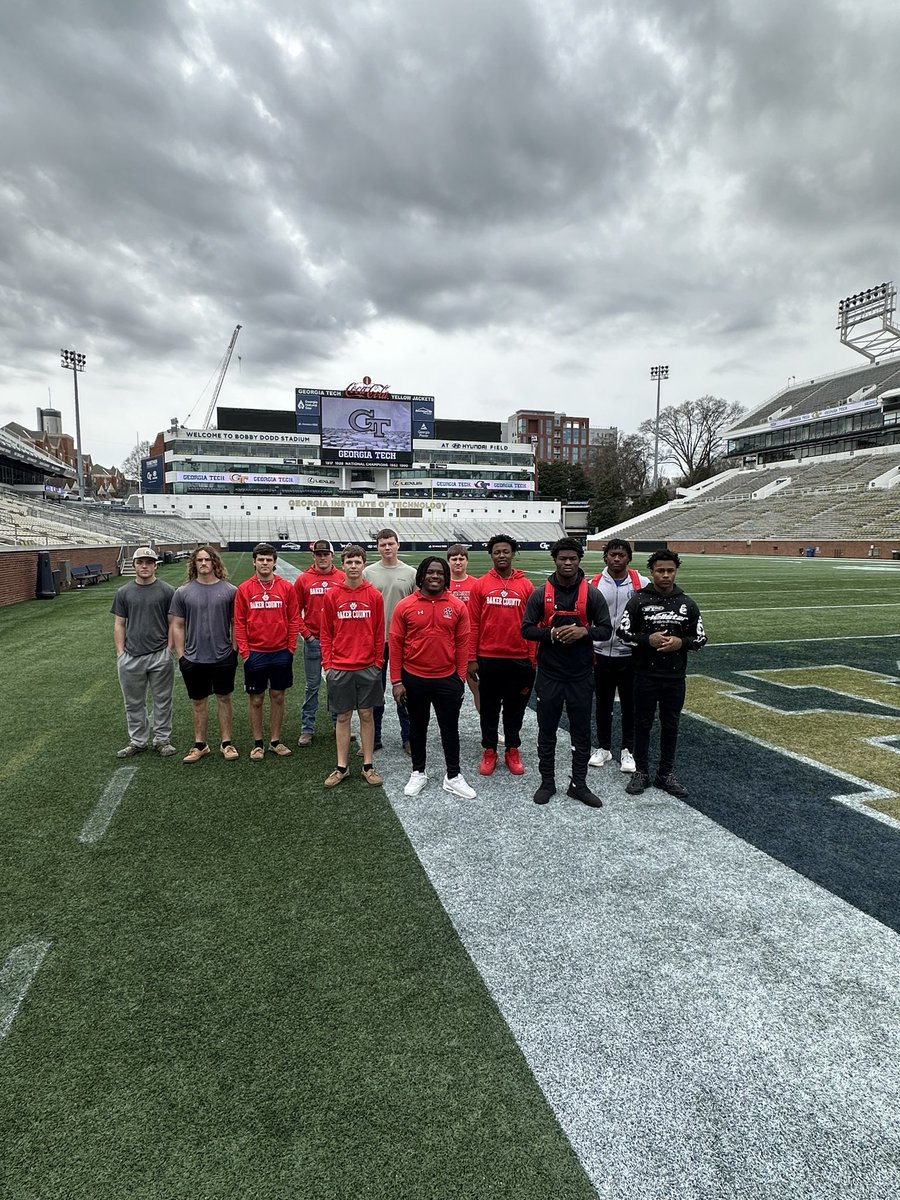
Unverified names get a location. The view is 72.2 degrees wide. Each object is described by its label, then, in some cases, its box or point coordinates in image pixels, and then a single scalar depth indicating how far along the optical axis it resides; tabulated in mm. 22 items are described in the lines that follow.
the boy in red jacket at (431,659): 4977
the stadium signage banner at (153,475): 73625
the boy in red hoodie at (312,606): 6289
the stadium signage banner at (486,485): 80981
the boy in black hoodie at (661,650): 4869
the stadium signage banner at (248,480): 72600
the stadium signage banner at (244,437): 73312
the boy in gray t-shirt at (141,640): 5746
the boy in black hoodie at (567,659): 4859
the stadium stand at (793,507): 41406
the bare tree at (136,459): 112125
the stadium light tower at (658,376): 77875
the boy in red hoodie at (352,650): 5074
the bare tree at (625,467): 89294
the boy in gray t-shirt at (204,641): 5633
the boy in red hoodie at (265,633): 5711
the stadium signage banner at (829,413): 57556
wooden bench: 21391
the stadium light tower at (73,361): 55791
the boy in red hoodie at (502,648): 5262
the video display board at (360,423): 65750
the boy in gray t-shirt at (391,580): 6133
